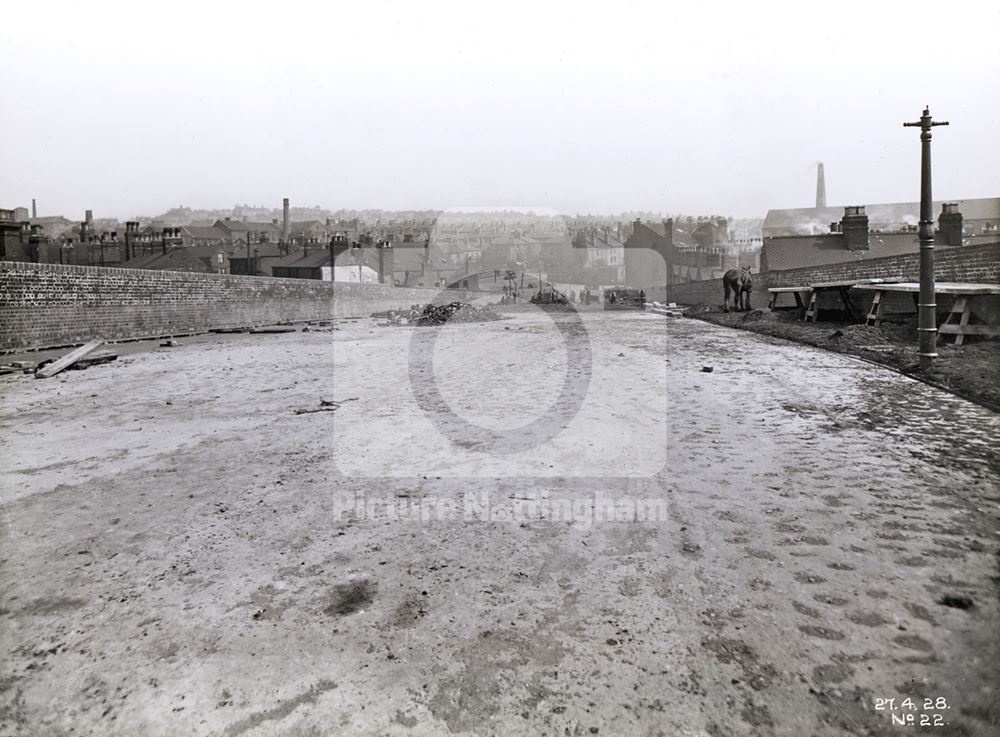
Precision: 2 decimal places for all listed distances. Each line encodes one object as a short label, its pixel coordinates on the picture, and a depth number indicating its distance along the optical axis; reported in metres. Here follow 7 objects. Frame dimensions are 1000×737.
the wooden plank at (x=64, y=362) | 9.77
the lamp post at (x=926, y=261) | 8.23
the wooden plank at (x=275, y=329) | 21.52
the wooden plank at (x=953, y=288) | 9.84
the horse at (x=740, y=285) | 24.94
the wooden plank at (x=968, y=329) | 9.85
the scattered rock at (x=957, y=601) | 2.41
